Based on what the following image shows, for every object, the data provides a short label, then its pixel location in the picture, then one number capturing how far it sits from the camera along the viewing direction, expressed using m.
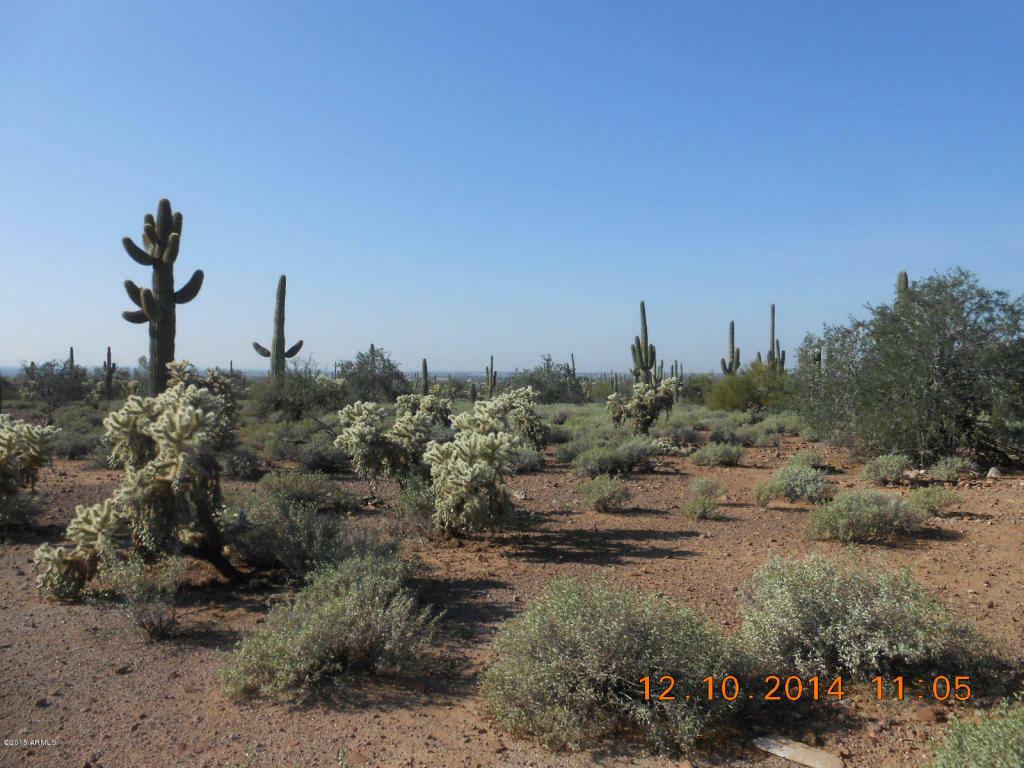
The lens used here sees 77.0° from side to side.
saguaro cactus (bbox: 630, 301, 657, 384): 30.91
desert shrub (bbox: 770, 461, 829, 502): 11.71
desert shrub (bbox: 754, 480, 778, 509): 11.66
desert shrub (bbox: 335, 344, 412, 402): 31.36
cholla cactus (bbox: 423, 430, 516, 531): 8.62
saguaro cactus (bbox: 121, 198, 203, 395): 14.39
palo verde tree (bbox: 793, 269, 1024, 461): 13.95
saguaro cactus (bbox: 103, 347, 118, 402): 33.12
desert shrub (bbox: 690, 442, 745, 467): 16.56
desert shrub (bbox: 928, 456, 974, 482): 12.97
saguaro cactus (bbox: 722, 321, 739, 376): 36.81
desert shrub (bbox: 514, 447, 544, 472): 15.45
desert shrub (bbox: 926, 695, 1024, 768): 3.20
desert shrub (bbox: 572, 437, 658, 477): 15.01
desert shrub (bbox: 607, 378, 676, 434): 20.17
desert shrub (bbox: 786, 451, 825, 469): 14.73
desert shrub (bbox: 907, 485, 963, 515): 9.79
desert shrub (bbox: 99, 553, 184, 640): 5.88
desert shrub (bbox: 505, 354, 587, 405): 38.91
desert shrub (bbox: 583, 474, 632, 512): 11.45
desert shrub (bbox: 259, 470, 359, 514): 10.79
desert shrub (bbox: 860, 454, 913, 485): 12.94
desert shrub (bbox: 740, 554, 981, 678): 4.56
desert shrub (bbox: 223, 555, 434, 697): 4.79
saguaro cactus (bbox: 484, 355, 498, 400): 41.41
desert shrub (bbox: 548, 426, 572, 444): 20.12
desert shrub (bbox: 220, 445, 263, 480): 14.15
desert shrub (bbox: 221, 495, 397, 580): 7.25
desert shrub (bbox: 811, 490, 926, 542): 8.78
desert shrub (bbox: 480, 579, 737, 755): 4.12
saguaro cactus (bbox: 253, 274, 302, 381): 24.81
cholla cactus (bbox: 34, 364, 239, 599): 6.67
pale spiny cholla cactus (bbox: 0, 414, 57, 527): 8.64
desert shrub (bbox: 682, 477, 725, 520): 10.91
